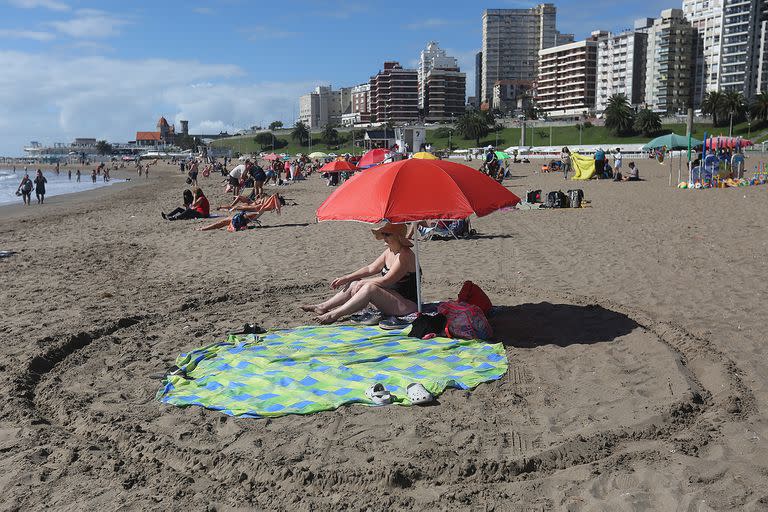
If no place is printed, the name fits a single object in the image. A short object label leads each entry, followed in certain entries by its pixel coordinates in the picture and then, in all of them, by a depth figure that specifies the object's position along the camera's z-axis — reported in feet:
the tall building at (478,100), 588.71
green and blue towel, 14.80
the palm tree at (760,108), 229.86
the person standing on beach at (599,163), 90.13
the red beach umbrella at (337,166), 101.55
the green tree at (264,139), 478.31
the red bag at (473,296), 20.48
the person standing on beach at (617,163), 89.84
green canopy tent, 77.30
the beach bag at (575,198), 54.49
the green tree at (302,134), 449.48
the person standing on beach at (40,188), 95.96
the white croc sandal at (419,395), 14.51
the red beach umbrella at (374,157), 92.27
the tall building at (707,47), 361.51
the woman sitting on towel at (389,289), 20.52
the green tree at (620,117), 274.98
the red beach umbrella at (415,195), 17.38
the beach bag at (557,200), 54.49
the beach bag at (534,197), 57.21
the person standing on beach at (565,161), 99.19
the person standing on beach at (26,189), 94.06
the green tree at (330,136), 427.33
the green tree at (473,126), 327.88
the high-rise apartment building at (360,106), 533.51
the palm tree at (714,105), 249.96
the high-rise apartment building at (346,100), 649.20
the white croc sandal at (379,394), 14.51
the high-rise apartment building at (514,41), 579.48
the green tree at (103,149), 605.64
